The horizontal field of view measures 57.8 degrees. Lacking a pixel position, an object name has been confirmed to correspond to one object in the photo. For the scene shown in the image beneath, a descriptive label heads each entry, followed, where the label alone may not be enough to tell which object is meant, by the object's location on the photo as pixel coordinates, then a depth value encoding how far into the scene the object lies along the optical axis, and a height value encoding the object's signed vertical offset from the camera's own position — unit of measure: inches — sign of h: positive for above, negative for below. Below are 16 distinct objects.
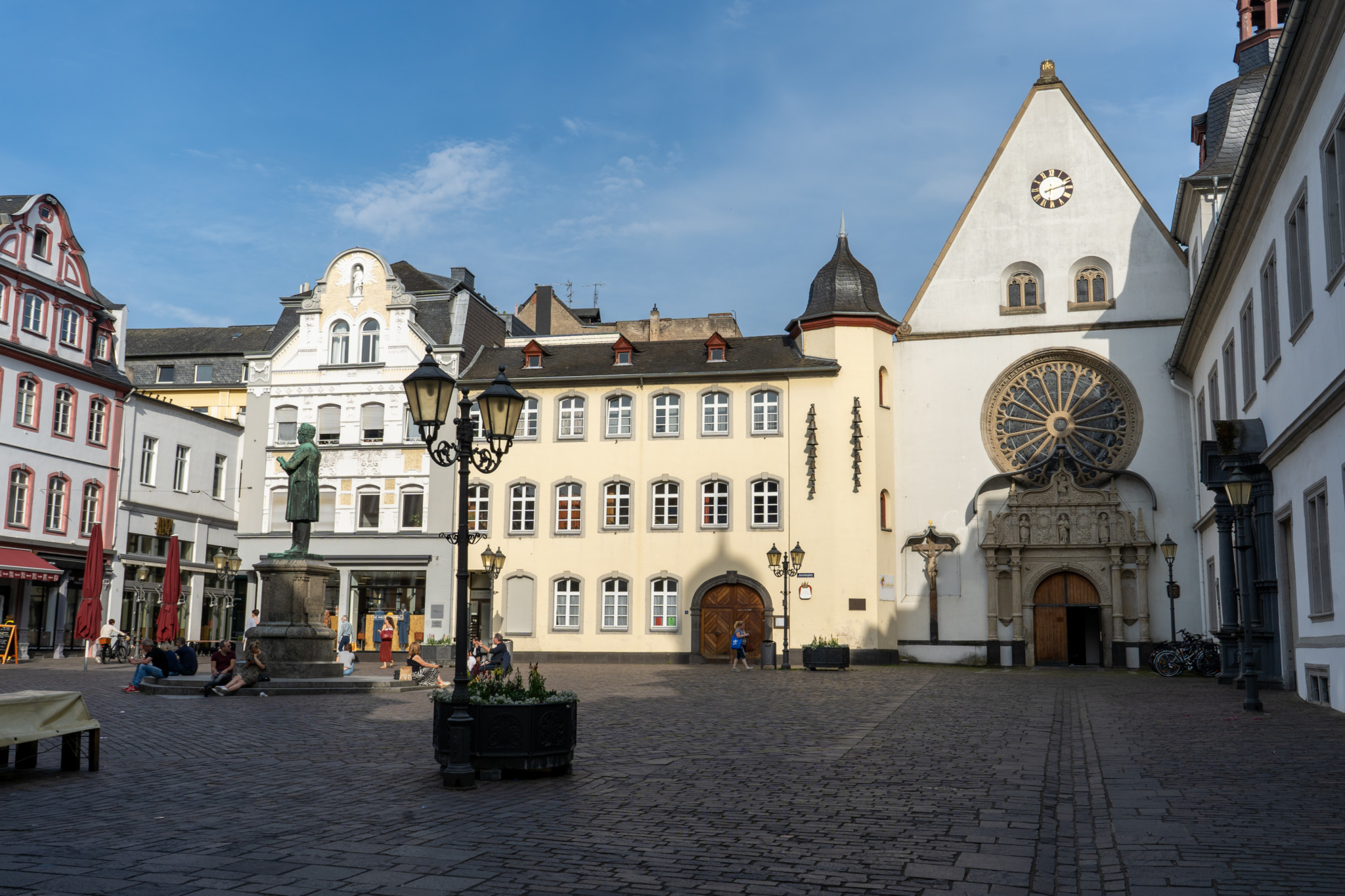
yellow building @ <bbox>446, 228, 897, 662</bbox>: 1534.2 +165.7
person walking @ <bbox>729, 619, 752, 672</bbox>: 1369.3 -22.5
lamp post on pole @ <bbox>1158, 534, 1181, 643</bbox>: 1402.6 +82.4
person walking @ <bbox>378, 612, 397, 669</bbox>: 1342.3 -32.2
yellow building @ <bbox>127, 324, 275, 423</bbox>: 2213.3 +446.5
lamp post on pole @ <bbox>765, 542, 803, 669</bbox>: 1385.3 +70.6
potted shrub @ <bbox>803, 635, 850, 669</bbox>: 1318.9 -33.8
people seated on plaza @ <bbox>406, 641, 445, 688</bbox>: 1038.4 -45.3
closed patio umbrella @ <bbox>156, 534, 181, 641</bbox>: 1263.5 +14.1
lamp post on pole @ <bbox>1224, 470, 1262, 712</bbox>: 685.9 +31.2
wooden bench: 402.6 -38.6
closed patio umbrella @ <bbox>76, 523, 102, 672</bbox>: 1214.9 +3.2
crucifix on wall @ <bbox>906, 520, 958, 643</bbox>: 1520.7 +94.0
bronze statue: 947.3 +96.8
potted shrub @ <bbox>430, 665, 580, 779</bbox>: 430.0 -40.2
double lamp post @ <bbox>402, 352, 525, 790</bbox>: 443.8 +76.0
